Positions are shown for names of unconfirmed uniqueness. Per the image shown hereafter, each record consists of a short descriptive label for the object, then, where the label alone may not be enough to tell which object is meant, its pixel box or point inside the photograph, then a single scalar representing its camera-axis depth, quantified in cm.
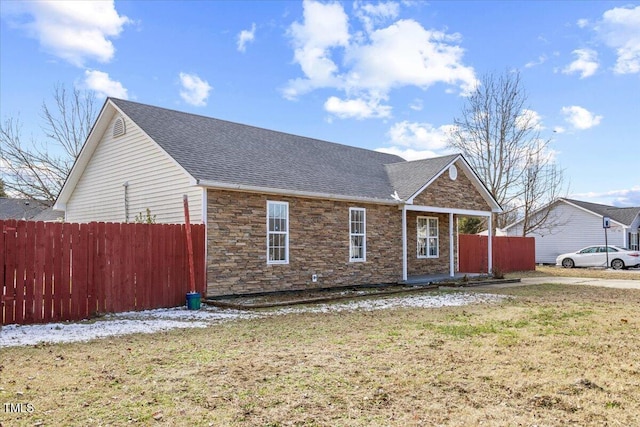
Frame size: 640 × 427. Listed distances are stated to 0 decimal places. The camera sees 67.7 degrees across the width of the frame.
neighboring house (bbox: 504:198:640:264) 3416
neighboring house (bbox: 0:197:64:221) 3284
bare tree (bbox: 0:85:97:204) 2284
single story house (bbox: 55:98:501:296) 1255
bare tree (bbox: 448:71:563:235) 3058
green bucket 1091
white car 2762
